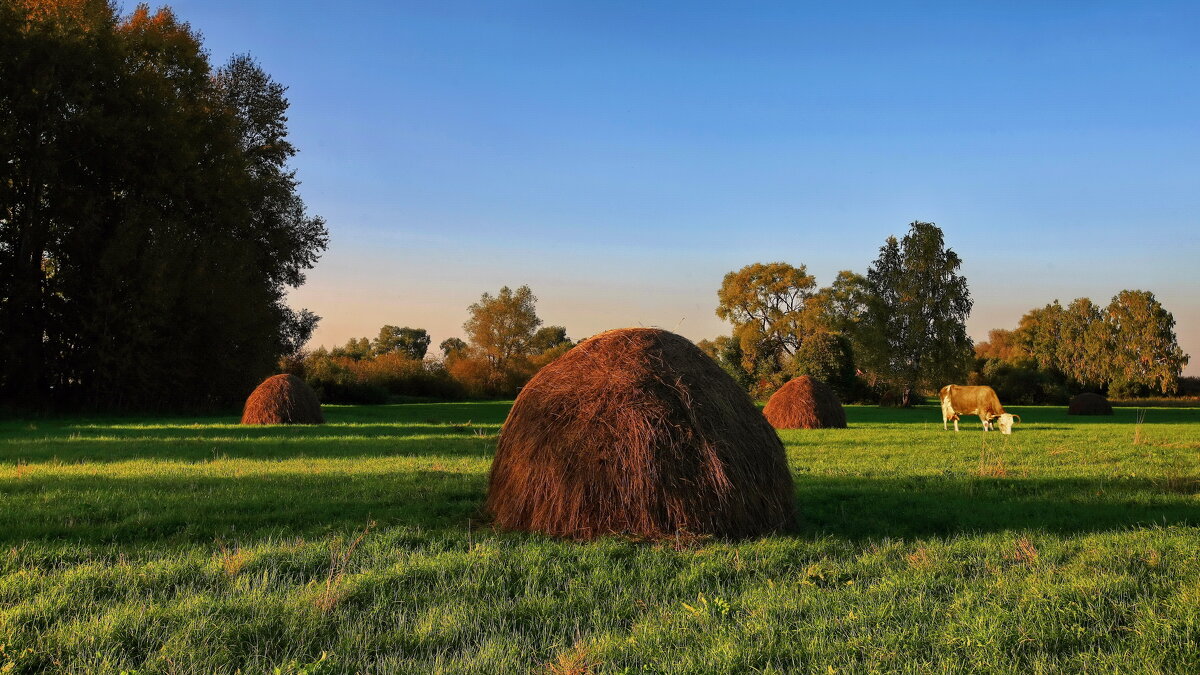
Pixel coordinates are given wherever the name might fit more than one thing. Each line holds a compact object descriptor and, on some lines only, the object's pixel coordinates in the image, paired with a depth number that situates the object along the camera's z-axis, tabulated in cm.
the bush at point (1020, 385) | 6662
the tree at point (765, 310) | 6700
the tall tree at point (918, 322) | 5728
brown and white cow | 2711
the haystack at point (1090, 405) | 4194
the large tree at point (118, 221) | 2875
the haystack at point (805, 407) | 2738
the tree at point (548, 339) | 6844
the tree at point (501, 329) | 6675
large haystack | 787
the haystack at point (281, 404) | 2559
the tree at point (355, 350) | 8218
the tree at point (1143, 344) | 7569
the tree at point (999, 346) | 10119
